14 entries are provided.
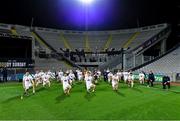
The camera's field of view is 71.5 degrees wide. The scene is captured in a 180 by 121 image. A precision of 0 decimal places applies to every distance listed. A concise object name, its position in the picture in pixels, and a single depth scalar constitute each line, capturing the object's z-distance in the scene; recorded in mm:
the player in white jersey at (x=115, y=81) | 12318
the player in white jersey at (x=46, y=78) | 13957
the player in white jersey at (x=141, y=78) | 15655
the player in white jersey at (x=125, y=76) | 14941
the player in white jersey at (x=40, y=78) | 14000
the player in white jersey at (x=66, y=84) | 11001
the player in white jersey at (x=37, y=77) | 13845
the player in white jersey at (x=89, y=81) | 11535
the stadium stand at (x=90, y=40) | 24448
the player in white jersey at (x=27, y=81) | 10994
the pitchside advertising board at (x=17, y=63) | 18508
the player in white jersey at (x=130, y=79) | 14115
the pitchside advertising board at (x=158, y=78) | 16575
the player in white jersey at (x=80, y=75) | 16919
